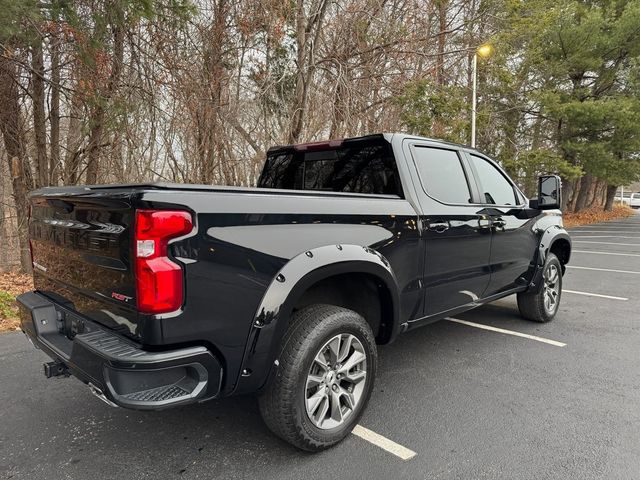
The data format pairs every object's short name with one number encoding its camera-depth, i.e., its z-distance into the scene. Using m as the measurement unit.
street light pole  11.99
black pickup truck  1.89
